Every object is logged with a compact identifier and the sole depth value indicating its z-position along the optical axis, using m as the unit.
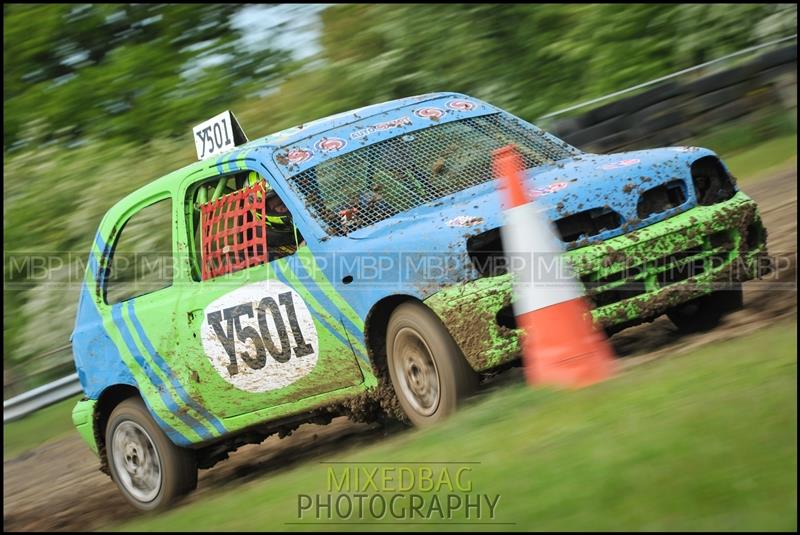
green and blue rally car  10.95
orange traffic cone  10.62
